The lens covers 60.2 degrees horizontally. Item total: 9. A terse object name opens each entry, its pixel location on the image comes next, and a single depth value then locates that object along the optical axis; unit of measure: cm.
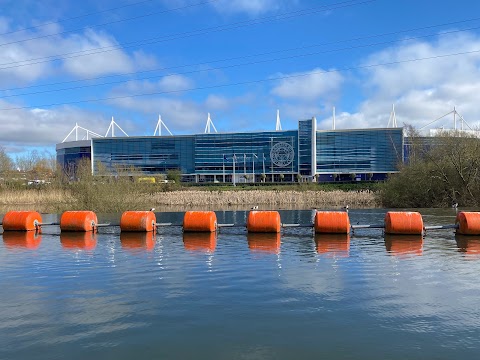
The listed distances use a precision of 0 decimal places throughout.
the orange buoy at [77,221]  1862
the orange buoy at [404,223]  1612
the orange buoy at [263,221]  1724
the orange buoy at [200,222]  1777
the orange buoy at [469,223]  1595
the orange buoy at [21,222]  1930
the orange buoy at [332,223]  1658
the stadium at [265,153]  12125
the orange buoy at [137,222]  1814
